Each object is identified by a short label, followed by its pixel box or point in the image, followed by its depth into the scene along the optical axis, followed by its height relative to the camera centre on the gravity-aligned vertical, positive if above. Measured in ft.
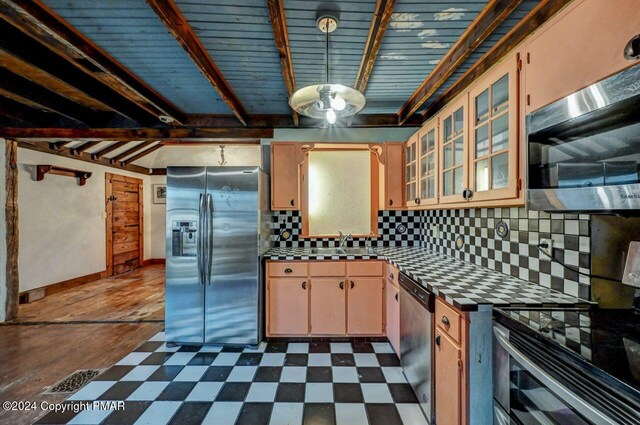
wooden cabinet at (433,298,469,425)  4.43 -2.53
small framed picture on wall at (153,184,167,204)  22.71 +1.70
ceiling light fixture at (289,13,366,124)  5.43 +2.31
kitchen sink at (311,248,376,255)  9.40 -1.29
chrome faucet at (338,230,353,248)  10.55 -0.95
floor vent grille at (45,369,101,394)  6.84 -4.19
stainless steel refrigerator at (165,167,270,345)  8.79 -0.89
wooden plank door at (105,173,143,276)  18.71 -0.61
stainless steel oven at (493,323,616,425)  2.58 -1.91
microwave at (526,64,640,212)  2.86 +0.75
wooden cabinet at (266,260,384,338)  8.99 -2.61
